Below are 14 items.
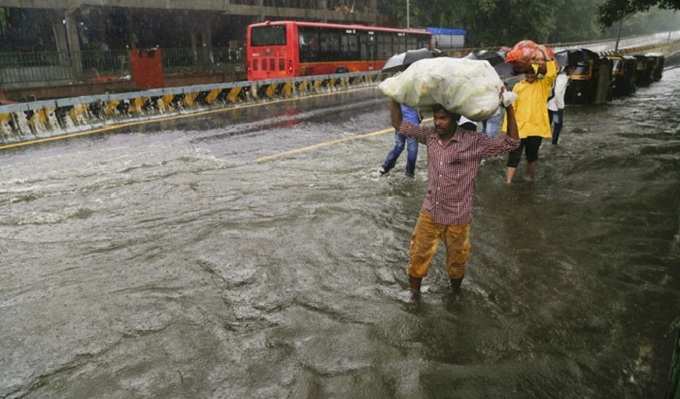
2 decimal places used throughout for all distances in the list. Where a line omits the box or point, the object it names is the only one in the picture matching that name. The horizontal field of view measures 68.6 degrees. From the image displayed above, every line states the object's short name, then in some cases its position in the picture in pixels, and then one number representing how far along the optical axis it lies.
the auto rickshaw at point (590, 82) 14.19
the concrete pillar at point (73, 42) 20.22
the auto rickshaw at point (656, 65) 21.30
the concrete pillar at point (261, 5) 29.05
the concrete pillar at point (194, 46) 24.65
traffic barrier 10.56
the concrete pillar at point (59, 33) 20.44
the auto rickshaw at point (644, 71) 19.46
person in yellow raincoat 6.09
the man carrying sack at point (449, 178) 3.21
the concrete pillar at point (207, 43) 25.98
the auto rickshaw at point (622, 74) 15.89
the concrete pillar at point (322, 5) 35.71
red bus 21.03
